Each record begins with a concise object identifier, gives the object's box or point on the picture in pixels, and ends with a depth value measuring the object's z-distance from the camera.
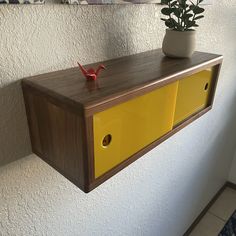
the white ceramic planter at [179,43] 0.73
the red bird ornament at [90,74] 0.54
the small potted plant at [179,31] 0.72
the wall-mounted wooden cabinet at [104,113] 0.46
